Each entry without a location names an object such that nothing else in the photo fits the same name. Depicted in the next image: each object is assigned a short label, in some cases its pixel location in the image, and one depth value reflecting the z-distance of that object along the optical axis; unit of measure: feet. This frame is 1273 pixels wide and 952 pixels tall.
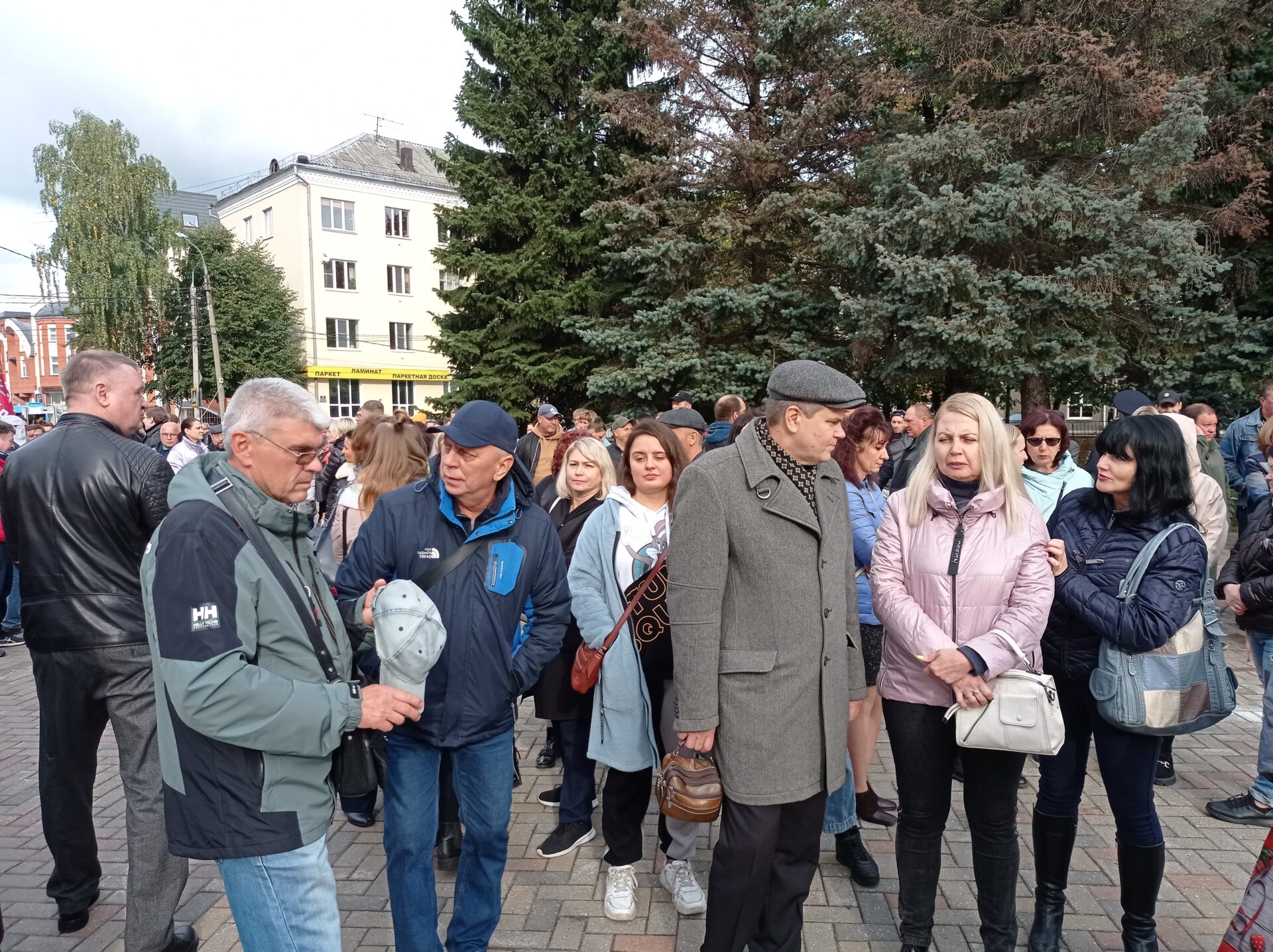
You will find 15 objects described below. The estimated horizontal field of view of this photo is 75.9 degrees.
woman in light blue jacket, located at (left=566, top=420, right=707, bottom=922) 11.57
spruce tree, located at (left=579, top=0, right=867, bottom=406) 48.88
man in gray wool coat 8.49
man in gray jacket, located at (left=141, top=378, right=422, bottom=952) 6.27
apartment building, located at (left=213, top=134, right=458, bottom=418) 128.47
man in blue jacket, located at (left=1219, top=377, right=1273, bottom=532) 24.40
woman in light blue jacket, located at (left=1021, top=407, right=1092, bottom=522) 15.61
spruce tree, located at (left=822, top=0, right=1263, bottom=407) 39.73
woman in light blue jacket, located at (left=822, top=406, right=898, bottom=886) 12.39
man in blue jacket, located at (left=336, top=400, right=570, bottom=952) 8.92
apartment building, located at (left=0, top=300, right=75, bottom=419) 212.02
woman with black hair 9.32
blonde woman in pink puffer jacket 9.23
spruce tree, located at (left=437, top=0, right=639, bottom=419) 54.54
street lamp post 103.71
